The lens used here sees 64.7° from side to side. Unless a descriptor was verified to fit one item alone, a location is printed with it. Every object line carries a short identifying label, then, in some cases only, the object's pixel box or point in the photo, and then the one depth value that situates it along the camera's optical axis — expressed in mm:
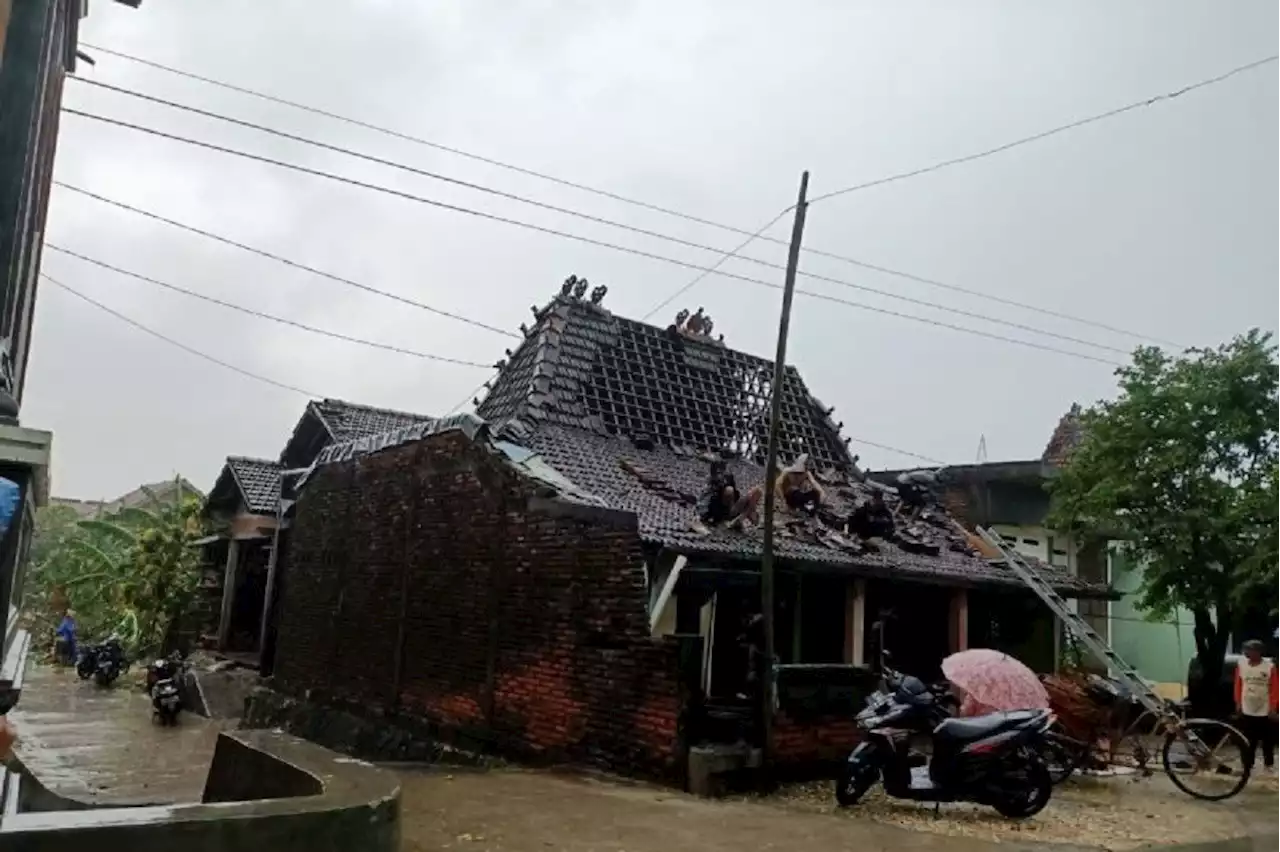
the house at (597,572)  9383
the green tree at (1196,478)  13555
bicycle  9672
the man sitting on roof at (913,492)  15039
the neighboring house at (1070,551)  18734
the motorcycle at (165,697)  15938
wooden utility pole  8930
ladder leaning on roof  10641
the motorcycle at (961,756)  7941
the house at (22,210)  3969
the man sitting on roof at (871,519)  12461
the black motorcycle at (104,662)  20969
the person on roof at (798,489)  12352
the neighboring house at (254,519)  18234
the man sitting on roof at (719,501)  10930
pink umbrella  8273
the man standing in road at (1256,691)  10844
